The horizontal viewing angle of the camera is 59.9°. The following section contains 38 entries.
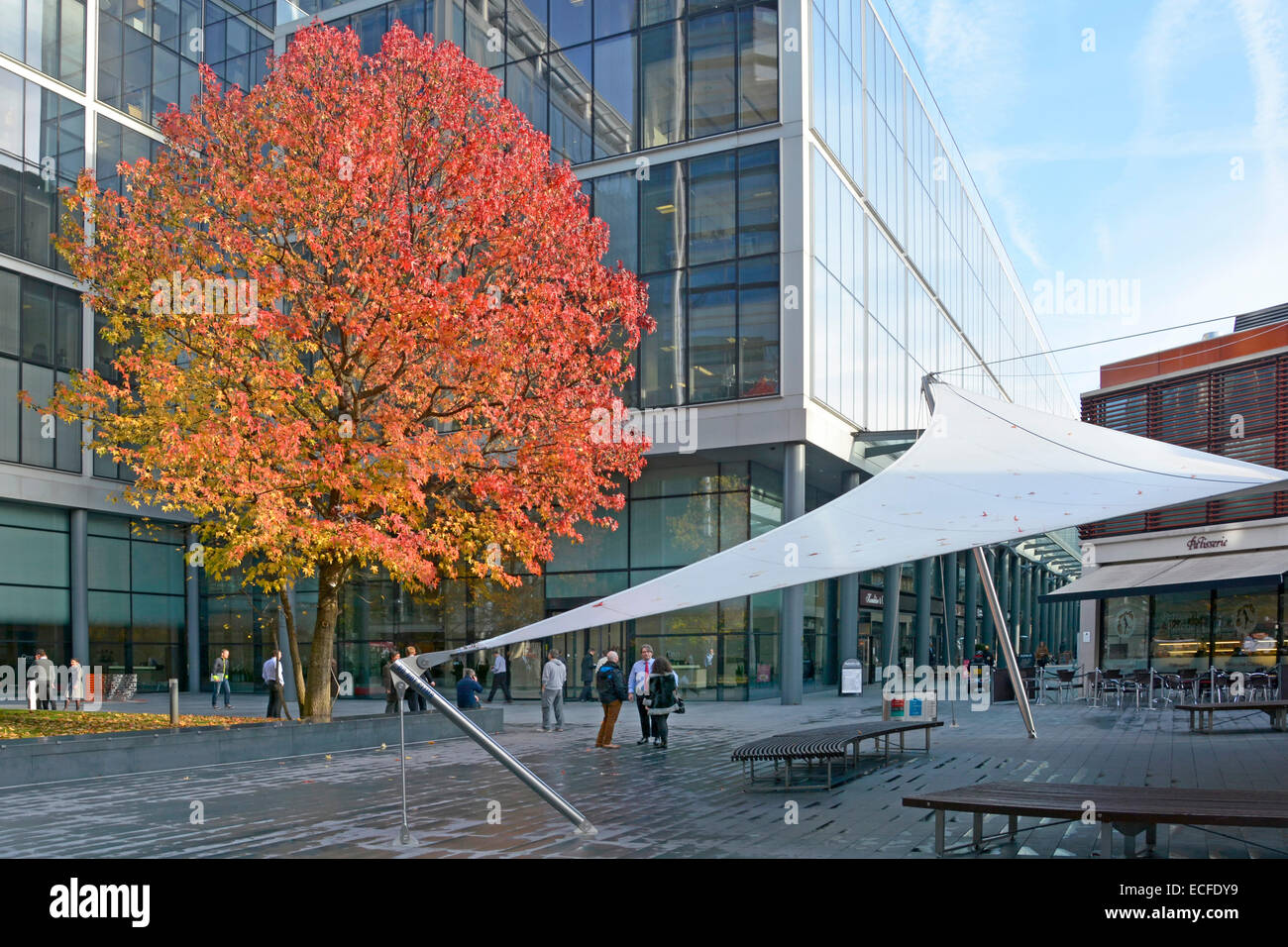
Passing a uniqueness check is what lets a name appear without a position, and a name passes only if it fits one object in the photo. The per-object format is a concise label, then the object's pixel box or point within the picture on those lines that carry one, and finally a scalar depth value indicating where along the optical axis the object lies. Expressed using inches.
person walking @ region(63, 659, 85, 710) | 1041.5
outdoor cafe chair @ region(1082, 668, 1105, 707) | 966.4
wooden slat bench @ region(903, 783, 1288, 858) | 257.0
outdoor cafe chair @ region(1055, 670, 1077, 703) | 997.8
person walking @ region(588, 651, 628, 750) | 650.8
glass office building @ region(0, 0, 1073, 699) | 1135.0
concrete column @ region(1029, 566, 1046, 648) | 2824.8
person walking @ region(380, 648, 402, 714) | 781.6
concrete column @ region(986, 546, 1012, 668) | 2254.7
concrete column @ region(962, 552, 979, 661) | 1894.7
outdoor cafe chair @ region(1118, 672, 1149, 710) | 942.5
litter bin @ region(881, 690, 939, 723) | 732.7
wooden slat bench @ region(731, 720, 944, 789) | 426.3
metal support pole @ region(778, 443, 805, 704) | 1096.8
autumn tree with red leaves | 625.6
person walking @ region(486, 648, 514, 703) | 1154.7
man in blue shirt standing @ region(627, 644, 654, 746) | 676.7
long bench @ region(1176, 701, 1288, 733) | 623.3
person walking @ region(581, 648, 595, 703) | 1234.0
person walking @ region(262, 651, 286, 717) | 807.8
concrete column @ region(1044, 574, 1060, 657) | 3207.7
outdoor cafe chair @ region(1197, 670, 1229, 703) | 841.1
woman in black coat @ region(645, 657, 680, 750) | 655.8
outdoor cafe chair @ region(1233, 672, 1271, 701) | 855.6
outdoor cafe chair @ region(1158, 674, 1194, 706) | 923.4
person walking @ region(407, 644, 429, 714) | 856.3
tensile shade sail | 370.9
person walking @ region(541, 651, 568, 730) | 820.6
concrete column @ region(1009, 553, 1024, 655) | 2290.8
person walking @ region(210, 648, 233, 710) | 1162.8
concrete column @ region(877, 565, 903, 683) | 1318.8
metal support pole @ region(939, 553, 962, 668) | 1678.4
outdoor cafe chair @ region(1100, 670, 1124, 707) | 961.5
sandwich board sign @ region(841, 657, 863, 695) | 1173.1
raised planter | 502.0
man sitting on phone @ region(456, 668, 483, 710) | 808.3
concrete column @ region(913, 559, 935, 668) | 1446.9
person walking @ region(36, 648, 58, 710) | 976.9
